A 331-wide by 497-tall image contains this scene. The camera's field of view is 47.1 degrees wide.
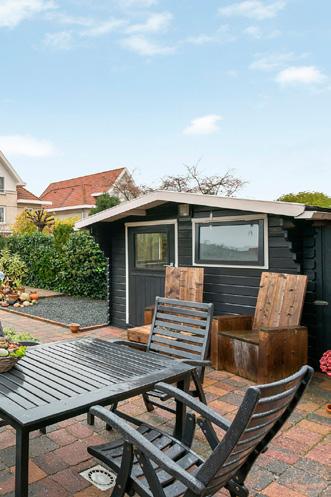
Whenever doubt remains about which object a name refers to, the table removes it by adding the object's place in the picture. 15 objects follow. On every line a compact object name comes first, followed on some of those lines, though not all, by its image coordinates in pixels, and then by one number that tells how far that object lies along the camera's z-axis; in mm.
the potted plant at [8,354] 2092
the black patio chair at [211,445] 1269
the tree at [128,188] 20750
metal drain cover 2139
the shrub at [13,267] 10377
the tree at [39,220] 14367
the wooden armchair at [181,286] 4805
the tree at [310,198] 9315
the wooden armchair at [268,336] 3611
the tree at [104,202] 16781
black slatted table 1577
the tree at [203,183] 17484
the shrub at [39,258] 10617
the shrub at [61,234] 10500
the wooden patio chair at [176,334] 2998
